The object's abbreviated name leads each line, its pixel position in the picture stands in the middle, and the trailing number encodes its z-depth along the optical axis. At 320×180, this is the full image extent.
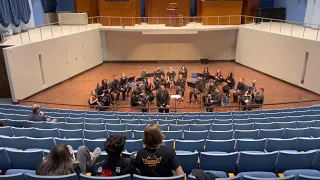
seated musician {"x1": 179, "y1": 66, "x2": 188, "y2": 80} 14.69
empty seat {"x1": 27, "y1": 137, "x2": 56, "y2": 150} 5.62
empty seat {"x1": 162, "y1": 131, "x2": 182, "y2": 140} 6.38
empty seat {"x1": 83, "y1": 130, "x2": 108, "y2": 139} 6.37
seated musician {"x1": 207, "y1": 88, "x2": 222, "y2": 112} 11.37
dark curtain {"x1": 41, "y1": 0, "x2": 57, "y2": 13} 19.06
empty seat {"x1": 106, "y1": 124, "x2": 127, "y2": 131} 7.16
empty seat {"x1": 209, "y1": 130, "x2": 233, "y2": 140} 6.35
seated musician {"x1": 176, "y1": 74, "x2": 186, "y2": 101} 13.08
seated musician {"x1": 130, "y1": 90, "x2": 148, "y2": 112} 11.39
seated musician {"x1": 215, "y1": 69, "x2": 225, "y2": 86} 13.14
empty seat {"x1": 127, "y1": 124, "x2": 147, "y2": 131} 7.24
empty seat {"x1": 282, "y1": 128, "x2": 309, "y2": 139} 6.41
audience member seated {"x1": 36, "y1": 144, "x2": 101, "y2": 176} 3.38
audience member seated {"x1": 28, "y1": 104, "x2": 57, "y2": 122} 7.69
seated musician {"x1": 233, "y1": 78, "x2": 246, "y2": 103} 12.39
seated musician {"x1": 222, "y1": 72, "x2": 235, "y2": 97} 13.11
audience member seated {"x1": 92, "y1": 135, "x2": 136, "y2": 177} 3.32
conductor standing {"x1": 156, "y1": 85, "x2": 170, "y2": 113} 11.33
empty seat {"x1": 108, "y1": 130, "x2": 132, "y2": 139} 6.45
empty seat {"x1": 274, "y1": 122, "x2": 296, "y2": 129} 7.27
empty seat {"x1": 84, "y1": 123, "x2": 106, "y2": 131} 7.20
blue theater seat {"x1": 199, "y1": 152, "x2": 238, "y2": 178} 4.71
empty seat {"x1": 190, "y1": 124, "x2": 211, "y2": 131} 7.25
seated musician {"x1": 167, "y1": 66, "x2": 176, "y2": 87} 14.73
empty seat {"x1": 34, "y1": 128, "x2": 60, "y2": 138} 6.47
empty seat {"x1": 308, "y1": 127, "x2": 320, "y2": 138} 6.47
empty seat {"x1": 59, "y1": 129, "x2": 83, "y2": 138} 6.48
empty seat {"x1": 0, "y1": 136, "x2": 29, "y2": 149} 5.64
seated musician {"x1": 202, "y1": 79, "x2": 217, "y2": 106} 11.77
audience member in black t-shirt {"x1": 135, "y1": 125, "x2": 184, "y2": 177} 3.34
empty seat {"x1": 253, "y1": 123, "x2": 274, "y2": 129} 7.24
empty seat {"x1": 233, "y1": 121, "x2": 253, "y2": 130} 7.27
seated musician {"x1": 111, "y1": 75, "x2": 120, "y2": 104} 12.92
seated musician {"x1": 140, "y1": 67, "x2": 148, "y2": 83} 13.61
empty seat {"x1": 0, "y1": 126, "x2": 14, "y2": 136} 6.55
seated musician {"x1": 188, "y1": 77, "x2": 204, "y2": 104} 12.65
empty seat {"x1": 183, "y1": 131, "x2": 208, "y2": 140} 6.39
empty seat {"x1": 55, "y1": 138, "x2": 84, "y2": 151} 5.57
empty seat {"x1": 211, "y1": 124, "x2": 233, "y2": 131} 7.20
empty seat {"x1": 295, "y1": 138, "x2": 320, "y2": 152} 5.55
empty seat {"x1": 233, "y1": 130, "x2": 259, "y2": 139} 6.41
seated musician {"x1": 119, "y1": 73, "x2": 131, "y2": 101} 13.21
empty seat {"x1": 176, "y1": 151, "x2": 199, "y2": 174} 4.67
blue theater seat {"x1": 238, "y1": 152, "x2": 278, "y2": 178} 4.72
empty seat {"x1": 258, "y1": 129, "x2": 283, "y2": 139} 6.40
